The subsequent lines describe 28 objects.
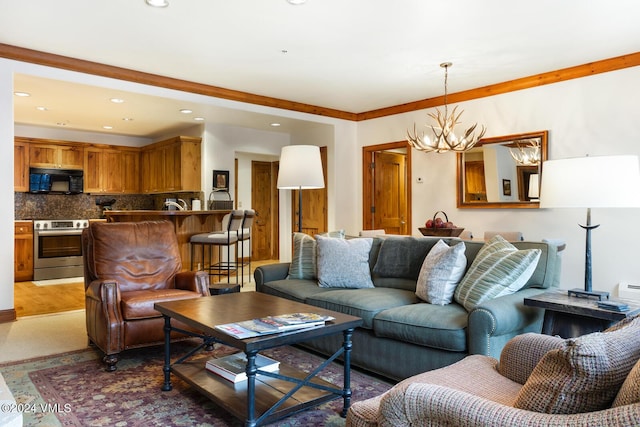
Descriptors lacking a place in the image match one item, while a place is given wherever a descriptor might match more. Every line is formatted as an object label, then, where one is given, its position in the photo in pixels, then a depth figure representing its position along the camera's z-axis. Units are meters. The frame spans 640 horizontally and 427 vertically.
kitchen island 6.02
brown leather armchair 3.04
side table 2.33
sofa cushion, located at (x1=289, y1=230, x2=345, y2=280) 3.95
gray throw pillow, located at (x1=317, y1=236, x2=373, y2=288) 3.58
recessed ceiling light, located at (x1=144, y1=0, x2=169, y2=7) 3.29
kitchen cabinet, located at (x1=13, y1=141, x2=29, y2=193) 7.23
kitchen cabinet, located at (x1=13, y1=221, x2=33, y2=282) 6.80
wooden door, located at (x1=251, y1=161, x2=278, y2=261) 8.73
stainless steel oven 6.87
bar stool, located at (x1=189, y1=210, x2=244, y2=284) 5.64
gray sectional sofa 2.41
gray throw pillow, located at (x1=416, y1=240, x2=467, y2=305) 2.92
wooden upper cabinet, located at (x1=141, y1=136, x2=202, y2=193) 7.14
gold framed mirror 5.14
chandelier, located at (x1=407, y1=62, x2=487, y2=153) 4.96
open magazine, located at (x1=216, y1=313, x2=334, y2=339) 2.06
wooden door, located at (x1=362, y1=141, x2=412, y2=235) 7.07
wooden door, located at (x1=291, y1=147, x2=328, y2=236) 7.27
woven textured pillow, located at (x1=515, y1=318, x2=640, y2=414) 1.03
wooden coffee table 2.02
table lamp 2.33
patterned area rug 2.27
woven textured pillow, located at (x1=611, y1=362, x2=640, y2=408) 0.91
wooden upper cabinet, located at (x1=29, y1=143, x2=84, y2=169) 7.41
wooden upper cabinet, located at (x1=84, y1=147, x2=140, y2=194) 7.97
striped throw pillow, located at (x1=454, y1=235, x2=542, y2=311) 2.61
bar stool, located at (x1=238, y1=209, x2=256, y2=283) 5.82
